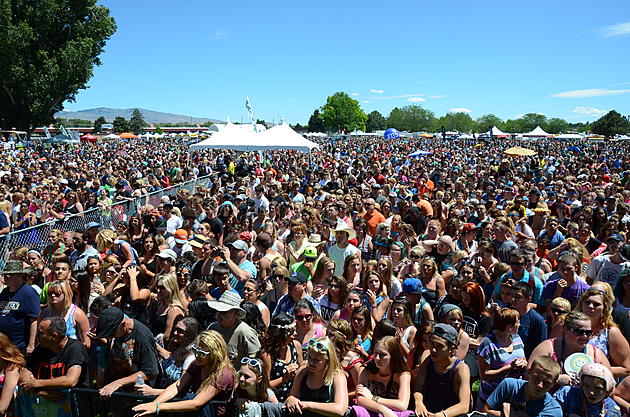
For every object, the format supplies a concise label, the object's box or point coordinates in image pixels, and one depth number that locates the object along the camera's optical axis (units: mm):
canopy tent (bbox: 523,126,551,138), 46906
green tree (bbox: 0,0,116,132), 34906
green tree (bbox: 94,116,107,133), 115812
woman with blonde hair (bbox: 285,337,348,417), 3135
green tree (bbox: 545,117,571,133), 139750
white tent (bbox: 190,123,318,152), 16594
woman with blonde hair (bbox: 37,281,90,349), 4328
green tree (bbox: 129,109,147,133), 123250
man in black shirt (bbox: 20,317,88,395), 3584
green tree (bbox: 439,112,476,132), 141125
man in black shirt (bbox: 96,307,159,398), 3598
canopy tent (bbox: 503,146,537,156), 21853
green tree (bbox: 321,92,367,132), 117625
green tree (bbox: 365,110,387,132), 147625
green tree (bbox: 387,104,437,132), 143125
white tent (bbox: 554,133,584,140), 58075
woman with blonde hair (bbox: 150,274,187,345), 4375
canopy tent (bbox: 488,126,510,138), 44847
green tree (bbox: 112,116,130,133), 110438
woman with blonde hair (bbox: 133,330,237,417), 3209
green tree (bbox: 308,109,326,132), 124844
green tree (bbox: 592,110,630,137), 83375
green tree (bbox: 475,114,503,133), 149250
